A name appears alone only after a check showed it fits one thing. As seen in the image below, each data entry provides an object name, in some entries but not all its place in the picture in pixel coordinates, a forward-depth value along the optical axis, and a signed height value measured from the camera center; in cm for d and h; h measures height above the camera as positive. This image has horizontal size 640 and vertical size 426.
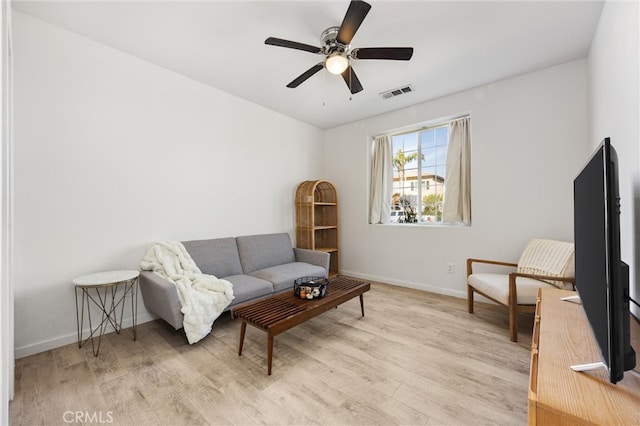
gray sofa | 233 -67
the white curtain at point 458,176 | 351 +49
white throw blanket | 224 -68
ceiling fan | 176 +127
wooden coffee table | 191 -79
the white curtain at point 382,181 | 431 +51
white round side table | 222 -81
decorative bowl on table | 238 -69
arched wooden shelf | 423 -10
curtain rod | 359 +127
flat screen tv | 84 -21
